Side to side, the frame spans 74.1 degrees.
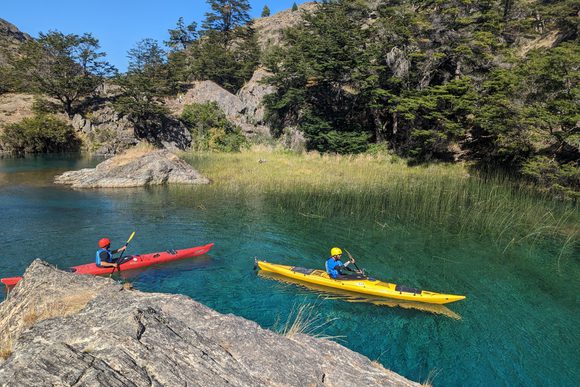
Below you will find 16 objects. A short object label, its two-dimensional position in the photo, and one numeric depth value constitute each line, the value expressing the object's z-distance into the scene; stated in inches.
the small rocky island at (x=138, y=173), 903.7
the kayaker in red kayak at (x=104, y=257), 423.4
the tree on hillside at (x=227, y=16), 2159.2
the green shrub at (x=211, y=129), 1551.4
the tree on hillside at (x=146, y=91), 1523.1
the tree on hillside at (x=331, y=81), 1185.4
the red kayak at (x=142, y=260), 419.1
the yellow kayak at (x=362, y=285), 370.3
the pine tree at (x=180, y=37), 2297.0
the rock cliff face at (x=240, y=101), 1646.2
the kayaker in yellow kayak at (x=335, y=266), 407.2
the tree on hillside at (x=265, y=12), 3324.3
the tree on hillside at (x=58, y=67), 1690.5
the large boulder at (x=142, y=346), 136.6
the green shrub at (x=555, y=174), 679.1
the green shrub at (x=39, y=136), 1440.7
